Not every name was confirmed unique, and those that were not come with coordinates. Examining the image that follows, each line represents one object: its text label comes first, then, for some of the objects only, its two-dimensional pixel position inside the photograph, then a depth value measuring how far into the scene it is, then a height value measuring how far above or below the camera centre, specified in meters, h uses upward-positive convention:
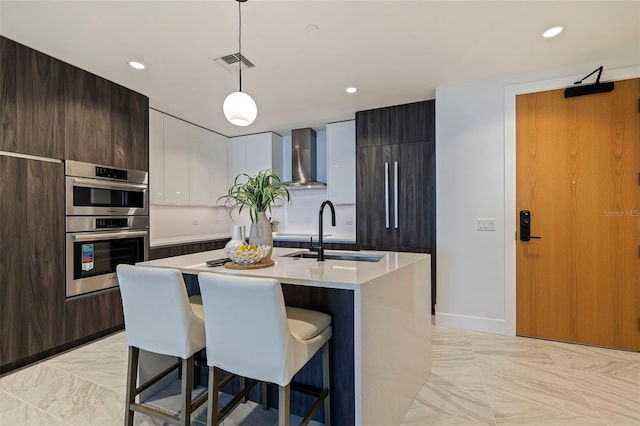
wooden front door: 2.52 -0.02
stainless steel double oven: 2.57 -0.08
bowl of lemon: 1.66 -0.23
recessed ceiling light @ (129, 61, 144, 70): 2.53 +1.32
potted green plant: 1.87 +0.09
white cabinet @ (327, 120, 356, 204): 4.04 +0.73
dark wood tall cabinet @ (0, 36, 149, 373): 2.17 +0.19
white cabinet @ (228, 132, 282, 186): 4.65 +0.99
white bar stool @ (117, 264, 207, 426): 1.40 -0.54
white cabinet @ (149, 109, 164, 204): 3.50 +0.71
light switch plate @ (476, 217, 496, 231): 2.93 -0.10
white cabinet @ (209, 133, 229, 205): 4.59 +0.76
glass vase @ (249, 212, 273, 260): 1.89 -0.12
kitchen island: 1.33 -0.57
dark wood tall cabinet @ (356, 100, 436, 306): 3.43 +0.43
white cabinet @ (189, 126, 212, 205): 4.17 +0.72
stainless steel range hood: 4.41 +0.82
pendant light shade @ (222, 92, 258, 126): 1.82 +0.67
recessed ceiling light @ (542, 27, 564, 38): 2.10 +1.33
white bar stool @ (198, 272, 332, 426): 1.18 -0.53
